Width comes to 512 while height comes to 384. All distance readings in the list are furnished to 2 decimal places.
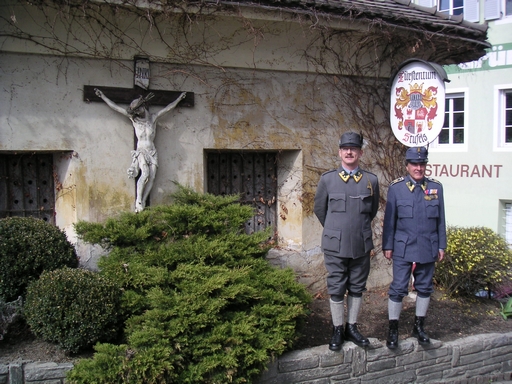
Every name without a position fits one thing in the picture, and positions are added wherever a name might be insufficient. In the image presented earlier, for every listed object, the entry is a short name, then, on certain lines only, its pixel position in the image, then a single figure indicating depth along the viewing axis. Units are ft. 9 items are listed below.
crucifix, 19.04
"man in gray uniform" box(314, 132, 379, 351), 15.81
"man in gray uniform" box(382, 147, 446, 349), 16.72
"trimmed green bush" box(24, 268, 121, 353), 14.10
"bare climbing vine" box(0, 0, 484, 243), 18.15
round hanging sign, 19.20
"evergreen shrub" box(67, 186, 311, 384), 13.48
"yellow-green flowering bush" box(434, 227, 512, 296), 23.16
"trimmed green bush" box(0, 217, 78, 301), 15.76
